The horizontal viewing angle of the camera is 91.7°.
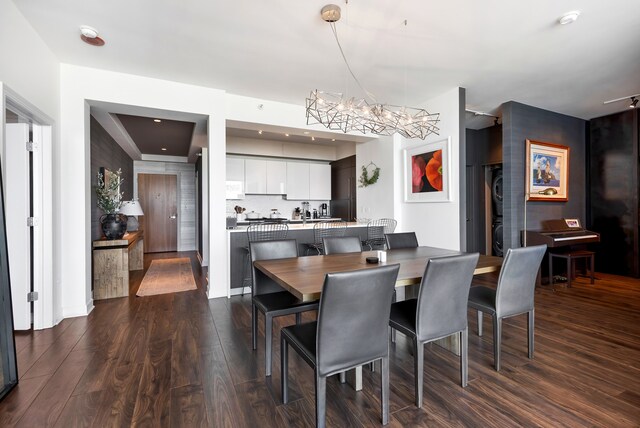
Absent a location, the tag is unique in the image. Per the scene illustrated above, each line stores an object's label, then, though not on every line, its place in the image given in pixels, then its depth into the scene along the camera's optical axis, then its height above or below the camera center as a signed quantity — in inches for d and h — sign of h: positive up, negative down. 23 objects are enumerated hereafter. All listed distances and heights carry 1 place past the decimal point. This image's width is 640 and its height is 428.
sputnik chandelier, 99.3 +34.8
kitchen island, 163.3 -24.7
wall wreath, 217.2 +26.8
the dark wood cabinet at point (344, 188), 261.3 +21.5
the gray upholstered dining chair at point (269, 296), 84.7 -25.9
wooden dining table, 69.3 -15.5
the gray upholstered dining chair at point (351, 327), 56.1 -22.1
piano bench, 173.6 -27.2
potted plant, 163.8 +4.8
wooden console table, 156.5 -27.6
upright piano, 172.1 -13.4
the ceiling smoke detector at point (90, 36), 105.7 +62.8
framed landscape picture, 184.1 +24.5
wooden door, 312.5 +3.0
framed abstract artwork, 168.6 +23.3
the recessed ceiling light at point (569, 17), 99.3 +63.2
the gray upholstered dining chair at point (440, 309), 69.6 -23.0
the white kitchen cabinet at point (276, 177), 265.7 +30.8
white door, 111.0 +0.7
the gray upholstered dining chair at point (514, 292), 84.2 -23.0
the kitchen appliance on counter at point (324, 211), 296.8 +1.7
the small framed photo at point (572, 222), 197.4 -7.0
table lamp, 191.5 +3.2
